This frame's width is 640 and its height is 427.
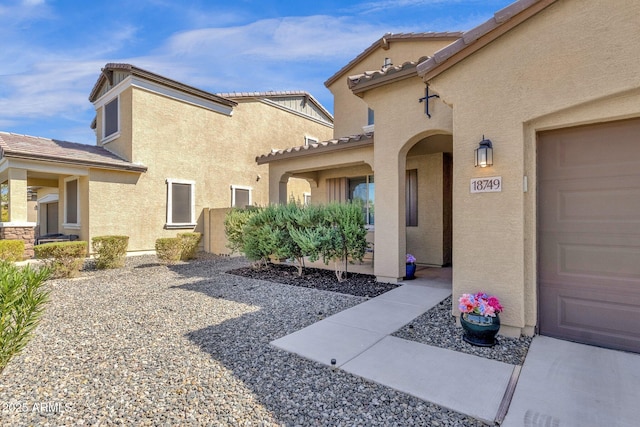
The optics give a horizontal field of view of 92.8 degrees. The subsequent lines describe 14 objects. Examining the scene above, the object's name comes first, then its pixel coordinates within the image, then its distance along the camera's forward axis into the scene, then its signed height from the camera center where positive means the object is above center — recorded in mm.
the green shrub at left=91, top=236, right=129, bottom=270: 10000 -1049
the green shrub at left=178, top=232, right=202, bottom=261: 11898 -1042
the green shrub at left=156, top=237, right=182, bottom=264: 11258 -1168
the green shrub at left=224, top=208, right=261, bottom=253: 10195 -251
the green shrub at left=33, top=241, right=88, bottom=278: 8344 -1061
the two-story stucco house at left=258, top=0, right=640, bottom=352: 3625 +694
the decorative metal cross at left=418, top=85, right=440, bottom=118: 6363 +2492
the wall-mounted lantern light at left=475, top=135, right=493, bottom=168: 4297 +892
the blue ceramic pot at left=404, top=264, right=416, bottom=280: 7559 -1362
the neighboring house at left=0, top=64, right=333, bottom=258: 11633 +2397
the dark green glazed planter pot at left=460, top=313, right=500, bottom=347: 3971 -1469
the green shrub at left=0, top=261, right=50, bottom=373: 3072 -932
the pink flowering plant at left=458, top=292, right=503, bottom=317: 4035 -1188
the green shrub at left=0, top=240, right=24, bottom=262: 9453 -987
